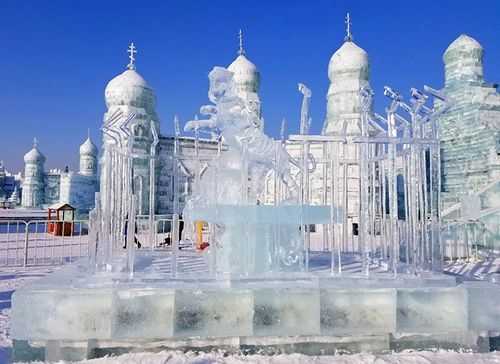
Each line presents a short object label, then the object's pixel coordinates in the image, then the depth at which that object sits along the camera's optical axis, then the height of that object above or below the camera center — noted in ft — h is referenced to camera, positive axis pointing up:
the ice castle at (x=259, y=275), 11.42 -1.97
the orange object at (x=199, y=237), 30.98 -1.51
